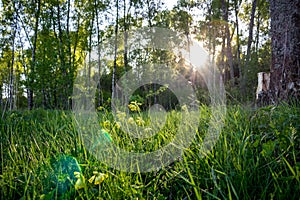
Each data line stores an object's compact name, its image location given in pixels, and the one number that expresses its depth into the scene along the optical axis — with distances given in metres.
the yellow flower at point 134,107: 1.59
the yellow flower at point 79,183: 0.88
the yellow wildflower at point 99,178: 0.88
